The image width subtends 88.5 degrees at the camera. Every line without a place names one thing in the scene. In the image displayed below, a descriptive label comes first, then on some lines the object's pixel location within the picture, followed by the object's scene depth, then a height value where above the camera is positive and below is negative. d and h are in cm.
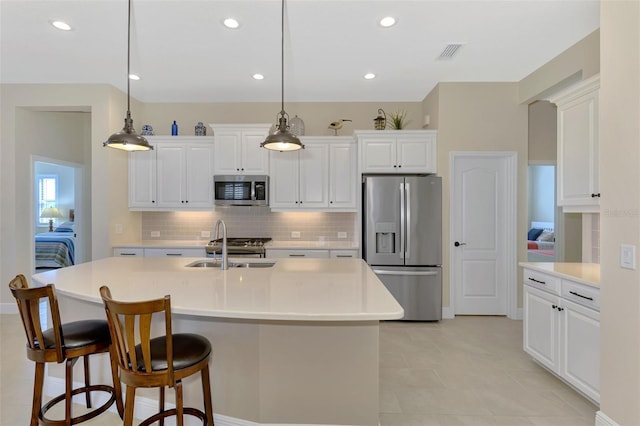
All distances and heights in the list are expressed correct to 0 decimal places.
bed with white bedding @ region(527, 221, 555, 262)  589 -57
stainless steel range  430 -49
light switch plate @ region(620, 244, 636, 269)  185 -25
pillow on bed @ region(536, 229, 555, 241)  625 -45
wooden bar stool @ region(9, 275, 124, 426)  174 -73
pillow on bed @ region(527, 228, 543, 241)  677 -44
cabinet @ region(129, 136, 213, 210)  468 +53
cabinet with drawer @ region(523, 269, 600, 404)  224 -90
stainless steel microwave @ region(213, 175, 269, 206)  451 +30
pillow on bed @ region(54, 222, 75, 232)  756 -39
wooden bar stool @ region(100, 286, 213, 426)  144 -71
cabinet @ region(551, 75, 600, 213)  255 +54
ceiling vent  332 +169
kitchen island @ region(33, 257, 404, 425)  192 -87
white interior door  432 -28
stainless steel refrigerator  414 -39
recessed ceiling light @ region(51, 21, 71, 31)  295 +169
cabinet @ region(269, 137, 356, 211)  456 +51
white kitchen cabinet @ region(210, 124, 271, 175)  455 +85
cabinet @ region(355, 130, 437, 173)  434 +81
